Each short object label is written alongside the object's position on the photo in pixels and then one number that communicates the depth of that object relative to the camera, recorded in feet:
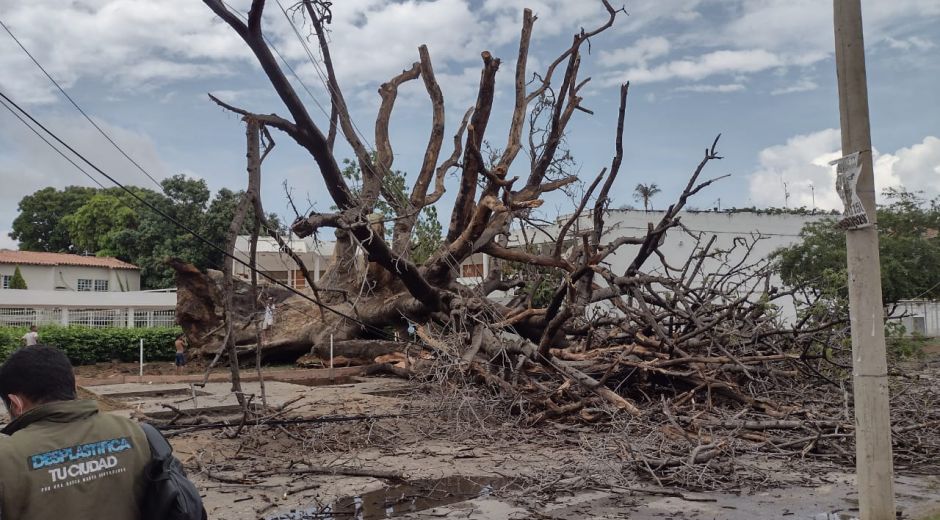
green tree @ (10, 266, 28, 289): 111.58
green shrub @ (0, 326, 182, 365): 69.00
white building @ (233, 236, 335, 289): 101.55
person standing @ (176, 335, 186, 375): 61.52
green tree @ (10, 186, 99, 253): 151.84
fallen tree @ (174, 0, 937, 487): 26.02
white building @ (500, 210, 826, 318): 90.58
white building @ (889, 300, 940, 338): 103.30
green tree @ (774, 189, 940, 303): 78.02
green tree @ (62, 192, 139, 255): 138.21
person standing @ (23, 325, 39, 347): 55.36
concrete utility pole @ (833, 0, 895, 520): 14.64
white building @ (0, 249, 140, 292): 120.78
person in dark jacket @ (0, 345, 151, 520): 7.18
